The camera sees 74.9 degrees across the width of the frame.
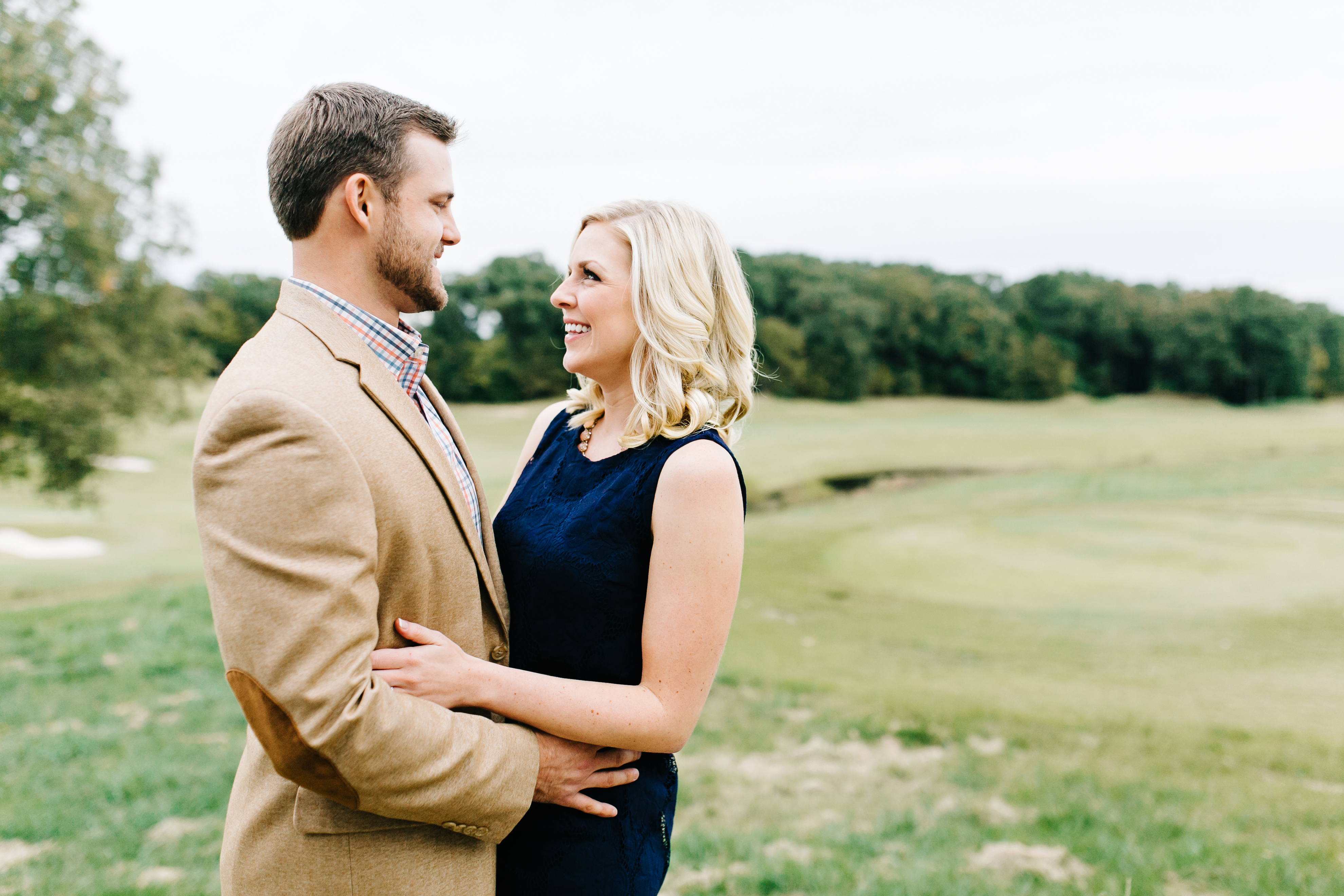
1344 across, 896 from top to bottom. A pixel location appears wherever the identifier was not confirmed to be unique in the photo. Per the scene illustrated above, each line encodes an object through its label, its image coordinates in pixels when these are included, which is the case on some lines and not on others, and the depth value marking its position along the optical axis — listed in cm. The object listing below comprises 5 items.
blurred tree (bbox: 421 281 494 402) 3659
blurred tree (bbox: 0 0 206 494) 1130
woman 188
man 145
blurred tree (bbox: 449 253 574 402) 3650
